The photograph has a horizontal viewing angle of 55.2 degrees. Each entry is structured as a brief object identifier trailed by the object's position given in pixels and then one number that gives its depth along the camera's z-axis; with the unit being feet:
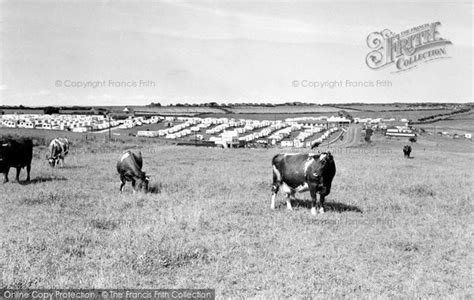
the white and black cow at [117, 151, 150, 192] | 59.67
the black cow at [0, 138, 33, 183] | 66.44
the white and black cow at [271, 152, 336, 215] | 48.34
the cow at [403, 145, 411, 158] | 153.99
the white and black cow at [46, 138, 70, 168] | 90.43
